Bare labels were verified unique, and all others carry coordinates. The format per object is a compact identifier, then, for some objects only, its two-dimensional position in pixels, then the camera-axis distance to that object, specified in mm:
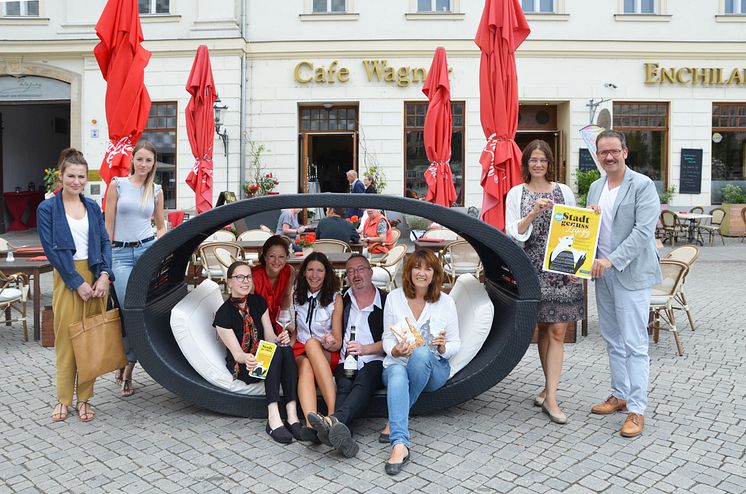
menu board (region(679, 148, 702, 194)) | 16672
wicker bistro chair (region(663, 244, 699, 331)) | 6645
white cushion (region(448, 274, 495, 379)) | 4375
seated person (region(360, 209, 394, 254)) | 8922
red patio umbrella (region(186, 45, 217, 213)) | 10961
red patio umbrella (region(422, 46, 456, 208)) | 10242
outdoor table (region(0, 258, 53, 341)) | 6676
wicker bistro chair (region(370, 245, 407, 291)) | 7434
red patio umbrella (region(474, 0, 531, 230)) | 7266
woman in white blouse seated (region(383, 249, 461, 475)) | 4020
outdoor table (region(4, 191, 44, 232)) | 20422
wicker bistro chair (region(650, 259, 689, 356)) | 6270
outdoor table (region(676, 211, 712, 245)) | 14796
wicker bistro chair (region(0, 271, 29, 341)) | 6559
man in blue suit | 4039
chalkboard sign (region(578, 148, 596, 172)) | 16411
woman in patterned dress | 4332
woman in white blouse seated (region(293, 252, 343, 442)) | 4199
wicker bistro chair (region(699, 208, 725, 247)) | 16297
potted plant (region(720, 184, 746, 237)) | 16234
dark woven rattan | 3955
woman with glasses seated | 4086
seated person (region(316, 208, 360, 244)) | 8953
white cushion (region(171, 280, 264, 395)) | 4285
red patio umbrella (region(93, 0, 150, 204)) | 6996
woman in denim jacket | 4270
